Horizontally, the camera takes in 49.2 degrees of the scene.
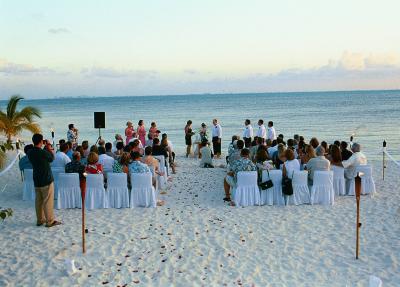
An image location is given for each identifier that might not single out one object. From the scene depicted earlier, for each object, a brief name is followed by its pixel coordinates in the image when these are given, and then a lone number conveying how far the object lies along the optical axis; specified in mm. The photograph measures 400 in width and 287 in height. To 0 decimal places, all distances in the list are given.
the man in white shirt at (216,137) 17531
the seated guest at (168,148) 13833
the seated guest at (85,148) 11962
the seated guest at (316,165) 9898
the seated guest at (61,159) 10531
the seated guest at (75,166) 9852
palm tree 18031
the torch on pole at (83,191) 6832
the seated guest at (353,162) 10570
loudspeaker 16062
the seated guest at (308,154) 10586
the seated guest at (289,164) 9891
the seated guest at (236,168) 9805
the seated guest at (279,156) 10467
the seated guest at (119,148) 11891
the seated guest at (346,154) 11094
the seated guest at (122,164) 9992
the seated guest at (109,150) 11656
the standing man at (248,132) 17453
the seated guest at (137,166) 9781
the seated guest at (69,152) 11898
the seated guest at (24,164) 11125
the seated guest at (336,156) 10430
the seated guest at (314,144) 11422
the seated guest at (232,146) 13022
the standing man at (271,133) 17047
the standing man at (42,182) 8000
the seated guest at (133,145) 11070
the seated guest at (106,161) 10938
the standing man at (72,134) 15812
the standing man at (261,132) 17594
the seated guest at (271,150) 12172
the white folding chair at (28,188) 10441
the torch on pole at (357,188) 6627
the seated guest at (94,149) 10862
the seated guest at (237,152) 11391
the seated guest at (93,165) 9609
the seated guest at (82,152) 10876
